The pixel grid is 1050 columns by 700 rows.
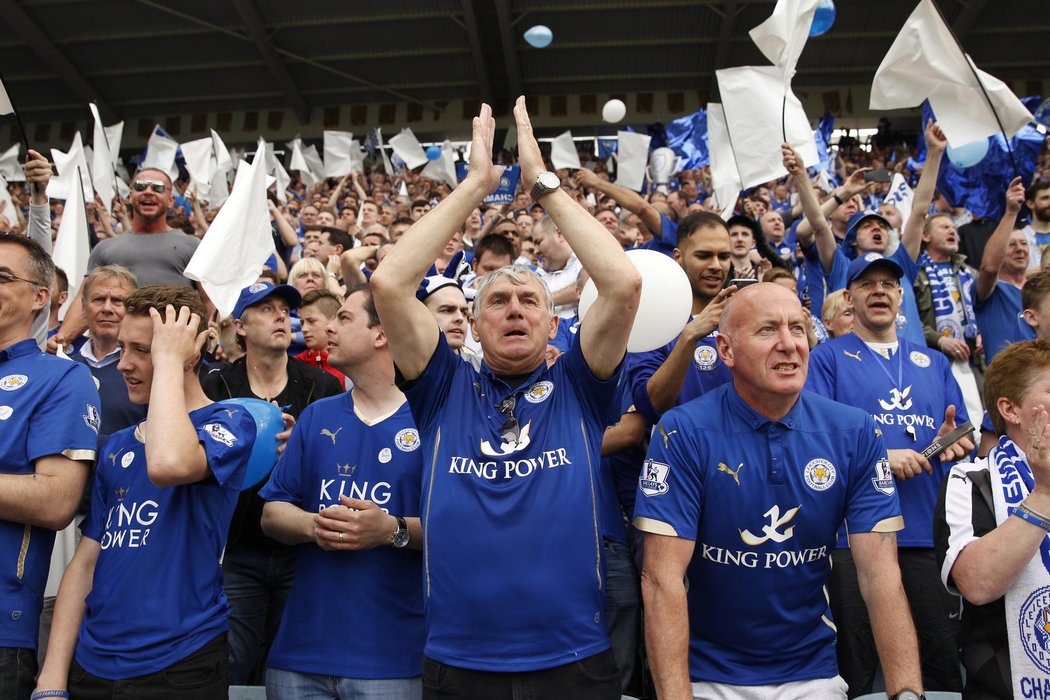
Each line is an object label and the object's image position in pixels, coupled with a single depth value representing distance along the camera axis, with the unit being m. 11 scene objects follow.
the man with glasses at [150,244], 5.13
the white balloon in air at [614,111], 14.27
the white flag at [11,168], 13.41
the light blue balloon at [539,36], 16.48
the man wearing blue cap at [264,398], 3.20
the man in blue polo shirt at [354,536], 2.69
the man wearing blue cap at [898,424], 3.22
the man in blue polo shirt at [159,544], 2.38
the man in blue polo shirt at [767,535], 2.45
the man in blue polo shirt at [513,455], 2.28
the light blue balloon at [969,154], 6.56
